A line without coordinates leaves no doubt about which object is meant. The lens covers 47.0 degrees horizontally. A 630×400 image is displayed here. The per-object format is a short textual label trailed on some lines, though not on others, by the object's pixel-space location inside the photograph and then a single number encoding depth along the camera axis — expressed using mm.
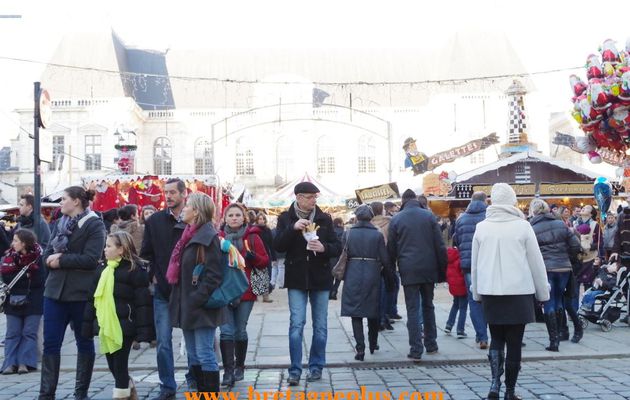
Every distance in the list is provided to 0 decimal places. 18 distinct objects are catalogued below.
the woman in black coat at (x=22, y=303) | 7527
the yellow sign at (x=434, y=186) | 22453
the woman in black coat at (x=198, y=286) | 5234
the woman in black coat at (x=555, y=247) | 8391
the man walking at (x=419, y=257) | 7961
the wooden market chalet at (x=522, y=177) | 22625
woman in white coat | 5691
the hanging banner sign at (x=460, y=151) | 22344
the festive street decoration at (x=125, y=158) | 16734
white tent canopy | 25203
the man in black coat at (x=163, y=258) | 5914
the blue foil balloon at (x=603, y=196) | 11177
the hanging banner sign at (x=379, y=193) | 22922
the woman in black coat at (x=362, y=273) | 7746
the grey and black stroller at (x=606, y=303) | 9594
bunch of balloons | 8070
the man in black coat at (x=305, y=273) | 6590
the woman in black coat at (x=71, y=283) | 5883
